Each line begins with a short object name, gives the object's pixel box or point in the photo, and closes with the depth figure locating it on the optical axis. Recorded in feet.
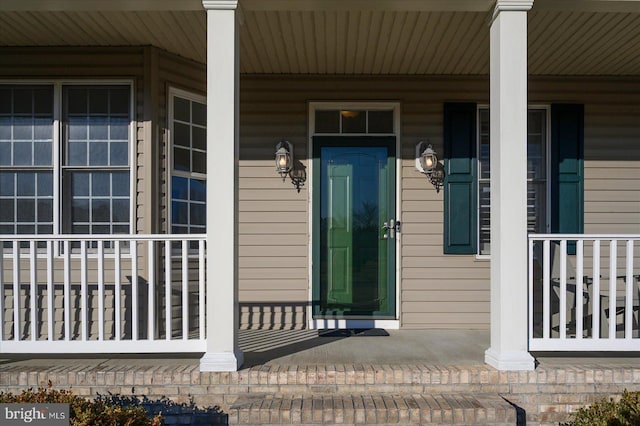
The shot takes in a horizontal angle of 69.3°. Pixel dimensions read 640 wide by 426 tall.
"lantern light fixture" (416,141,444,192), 14.79
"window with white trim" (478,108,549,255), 15.23
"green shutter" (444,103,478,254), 14.96
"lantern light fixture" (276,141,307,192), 14.80
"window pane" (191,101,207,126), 14.43
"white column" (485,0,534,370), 9.91
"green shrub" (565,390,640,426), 8.13
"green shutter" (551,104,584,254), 14.94
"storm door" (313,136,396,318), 15.17
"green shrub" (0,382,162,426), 7.76
